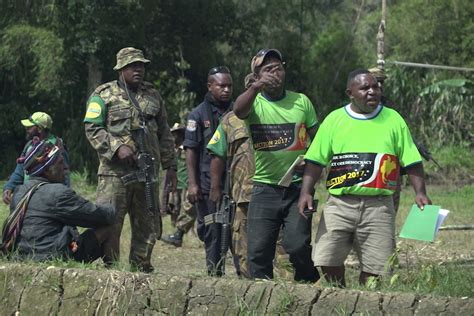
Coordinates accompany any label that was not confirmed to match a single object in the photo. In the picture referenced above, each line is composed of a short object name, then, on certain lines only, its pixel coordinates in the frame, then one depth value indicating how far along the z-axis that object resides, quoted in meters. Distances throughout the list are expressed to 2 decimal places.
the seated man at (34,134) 21.12
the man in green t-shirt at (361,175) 13.55
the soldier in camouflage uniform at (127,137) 17.03
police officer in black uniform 18.06
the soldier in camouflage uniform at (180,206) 24.87
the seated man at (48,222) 15.09
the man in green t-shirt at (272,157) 14.91
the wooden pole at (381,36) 31.67
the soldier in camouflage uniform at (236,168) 16.47
